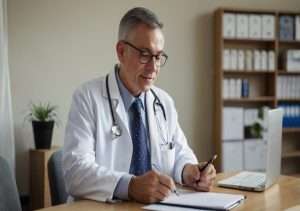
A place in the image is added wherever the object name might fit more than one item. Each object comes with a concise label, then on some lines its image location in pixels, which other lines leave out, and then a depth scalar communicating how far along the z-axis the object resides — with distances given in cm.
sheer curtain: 376
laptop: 169
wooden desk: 146
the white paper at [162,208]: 139
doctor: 161
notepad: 142
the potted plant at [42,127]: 383
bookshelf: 468
